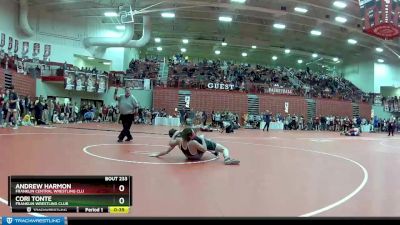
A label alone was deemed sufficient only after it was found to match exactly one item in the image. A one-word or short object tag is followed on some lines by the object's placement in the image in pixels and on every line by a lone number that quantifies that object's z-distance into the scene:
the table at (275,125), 28.89
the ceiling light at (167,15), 27.55
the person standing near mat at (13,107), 14.48
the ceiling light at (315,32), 31.59
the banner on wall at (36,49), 28.02
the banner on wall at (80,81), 27.28
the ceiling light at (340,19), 27.44
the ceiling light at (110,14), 27.95
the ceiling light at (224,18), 27.88
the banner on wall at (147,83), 30.29
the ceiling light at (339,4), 24.25
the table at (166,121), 27.44
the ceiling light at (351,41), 34.31
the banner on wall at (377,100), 38.83
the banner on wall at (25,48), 27.20
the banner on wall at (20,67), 23.81
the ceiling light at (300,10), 25.77
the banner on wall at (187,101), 28.65
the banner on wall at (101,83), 28.62
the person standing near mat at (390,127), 25.95
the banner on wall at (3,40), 24.57
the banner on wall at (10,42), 25.66
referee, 9.70
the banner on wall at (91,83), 27.89
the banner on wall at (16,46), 26.36
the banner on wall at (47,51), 28.84
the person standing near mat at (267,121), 24.15
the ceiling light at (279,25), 29.92
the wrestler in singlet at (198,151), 6.87
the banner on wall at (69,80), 26.70
